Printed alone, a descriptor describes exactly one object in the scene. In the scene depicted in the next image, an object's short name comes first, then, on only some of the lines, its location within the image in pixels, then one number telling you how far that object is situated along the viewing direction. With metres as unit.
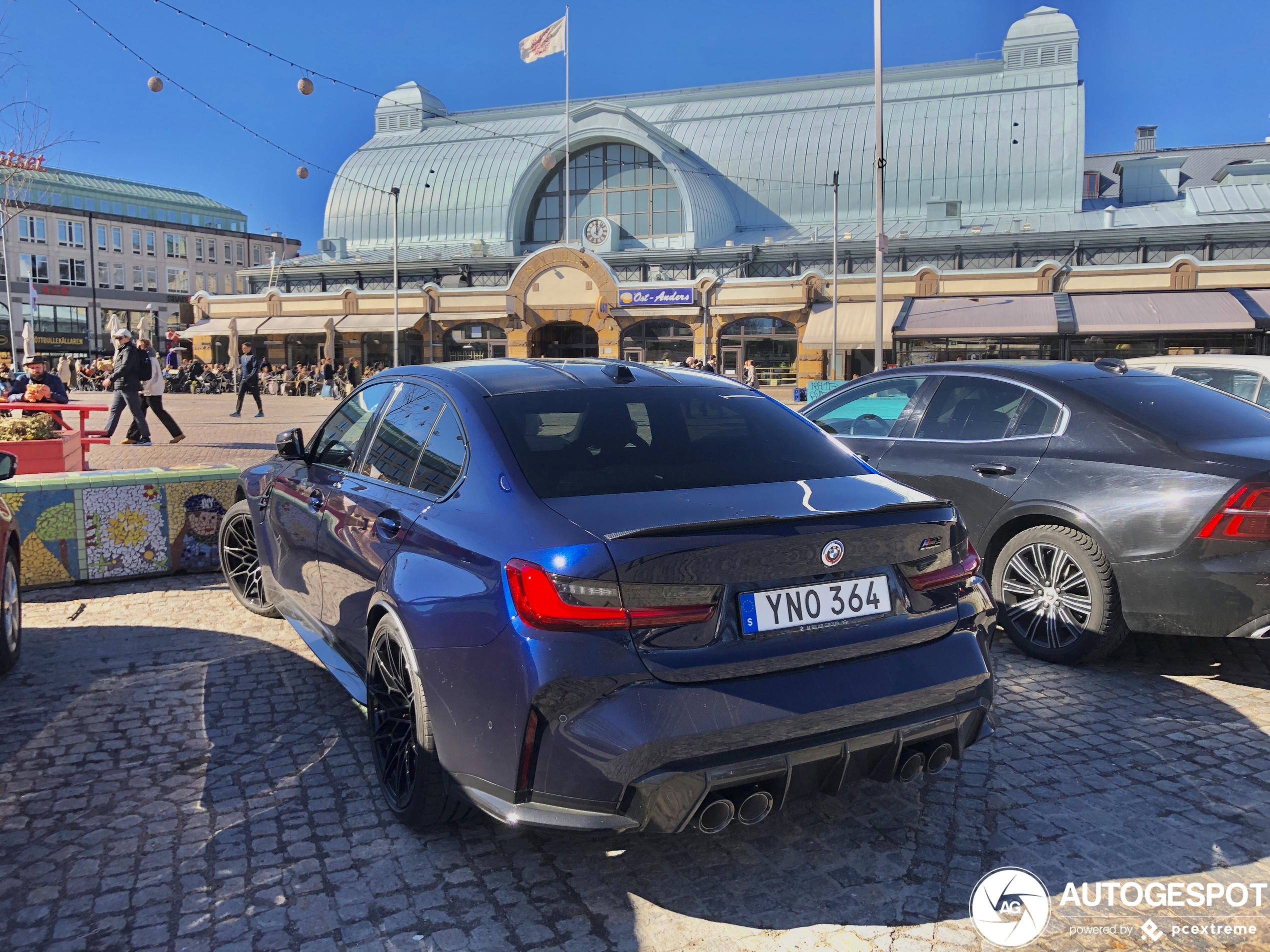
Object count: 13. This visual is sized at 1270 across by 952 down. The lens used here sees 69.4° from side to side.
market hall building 31.83
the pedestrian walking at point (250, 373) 22.03
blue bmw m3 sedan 2.38
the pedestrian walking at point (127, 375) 13.68
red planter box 8.28
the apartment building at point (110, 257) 73.38
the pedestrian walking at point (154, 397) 14.29
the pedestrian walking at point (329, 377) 36.16
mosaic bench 6.36
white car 8.16
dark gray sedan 4.11
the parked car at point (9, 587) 4.53
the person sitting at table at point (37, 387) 10.67
